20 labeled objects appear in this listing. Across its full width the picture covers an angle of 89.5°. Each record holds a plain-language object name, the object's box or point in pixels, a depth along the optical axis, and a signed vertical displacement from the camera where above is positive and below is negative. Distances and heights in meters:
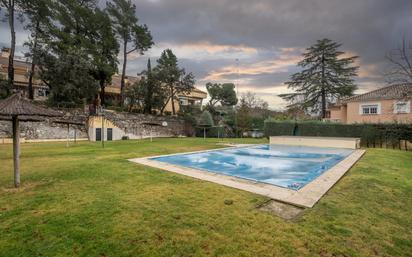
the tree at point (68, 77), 20.88 +5.16
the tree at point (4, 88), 19.02 +3.63
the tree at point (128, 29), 26.38 +12.84
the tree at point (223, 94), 40.50 +6.32
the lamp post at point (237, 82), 29.46 +6.77
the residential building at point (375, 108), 21.36 +1.92
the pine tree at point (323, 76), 27.41 +6.78
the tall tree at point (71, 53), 21.05 +7.90
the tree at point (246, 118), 29.22 +1.13
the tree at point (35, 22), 21.08 +11.22
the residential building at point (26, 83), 25.30 +5.83
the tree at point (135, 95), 27.55 +4.30
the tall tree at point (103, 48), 24.61 +9.73
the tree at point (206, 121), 28.02 +0.70
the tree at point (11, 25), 20.42 +10.32
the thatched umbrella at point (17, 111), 5.24 +0.42
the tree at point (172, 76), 28.28 +7.02
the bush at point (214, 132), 28.78 -0.84
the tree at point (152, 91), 27.61 +4.79
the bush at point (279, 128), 22.66 -0.26
